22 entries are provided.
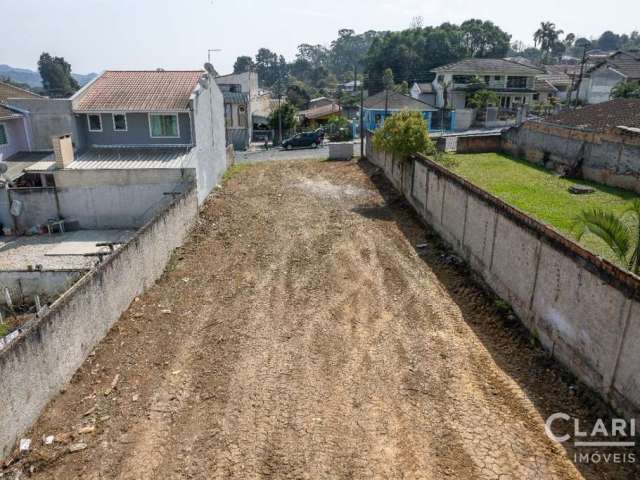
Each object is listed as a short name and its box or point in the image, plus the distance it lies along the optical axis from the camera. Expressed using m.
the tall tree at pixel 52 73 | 119.75
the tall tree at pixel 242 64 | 134.30
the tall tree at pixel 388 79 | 71.75
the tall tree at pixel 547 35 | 111.38
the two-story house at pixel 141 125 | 23.42
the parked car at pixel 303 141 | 42.19
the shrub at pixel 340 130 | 47.03
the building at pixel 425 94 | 59.38
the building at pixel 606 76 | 52.66
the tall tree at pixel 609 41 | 190.75
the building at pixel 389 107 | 47.22
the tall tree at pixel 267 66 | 145.38
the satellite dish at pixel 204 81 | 25.25
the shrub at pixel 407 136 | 21.59
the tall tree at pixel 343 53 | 185.23
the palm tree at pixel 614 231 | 9.00
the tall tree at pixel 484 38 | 84.12
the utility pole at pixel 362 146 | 34.09
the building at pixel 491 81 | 55.25
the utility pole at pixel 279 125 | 47.66
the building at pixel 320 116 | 55.56
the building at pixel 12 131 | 25.48
